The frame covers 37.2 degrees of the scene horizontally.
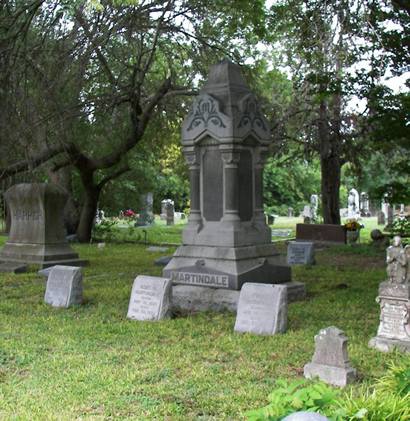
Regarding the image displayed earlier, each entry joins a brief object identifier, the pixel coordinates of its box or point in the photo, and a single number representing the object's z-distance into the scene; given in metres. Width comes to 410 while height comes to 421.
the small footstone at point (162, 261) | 14.38
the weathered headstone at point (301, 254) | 14.73
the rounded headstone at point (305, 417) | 2.61
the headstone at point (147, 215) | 36.09
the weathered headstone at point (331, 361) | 5.31
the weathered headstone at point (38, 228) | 14.12
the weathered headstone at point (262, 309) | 7.22
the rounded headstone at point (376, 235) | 20.42
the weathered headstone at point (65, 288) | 9.14
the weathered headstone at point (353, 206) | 50.78
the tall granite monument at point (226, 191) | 9.43
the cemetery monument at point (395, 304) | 6.38
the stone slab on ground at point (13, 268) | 13.30
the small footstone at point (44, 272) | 12.53
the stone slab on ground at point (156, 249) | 18.20
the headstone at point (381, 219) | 40.89
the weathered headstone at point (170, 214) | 39.28
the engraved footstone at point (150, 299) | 8.16
